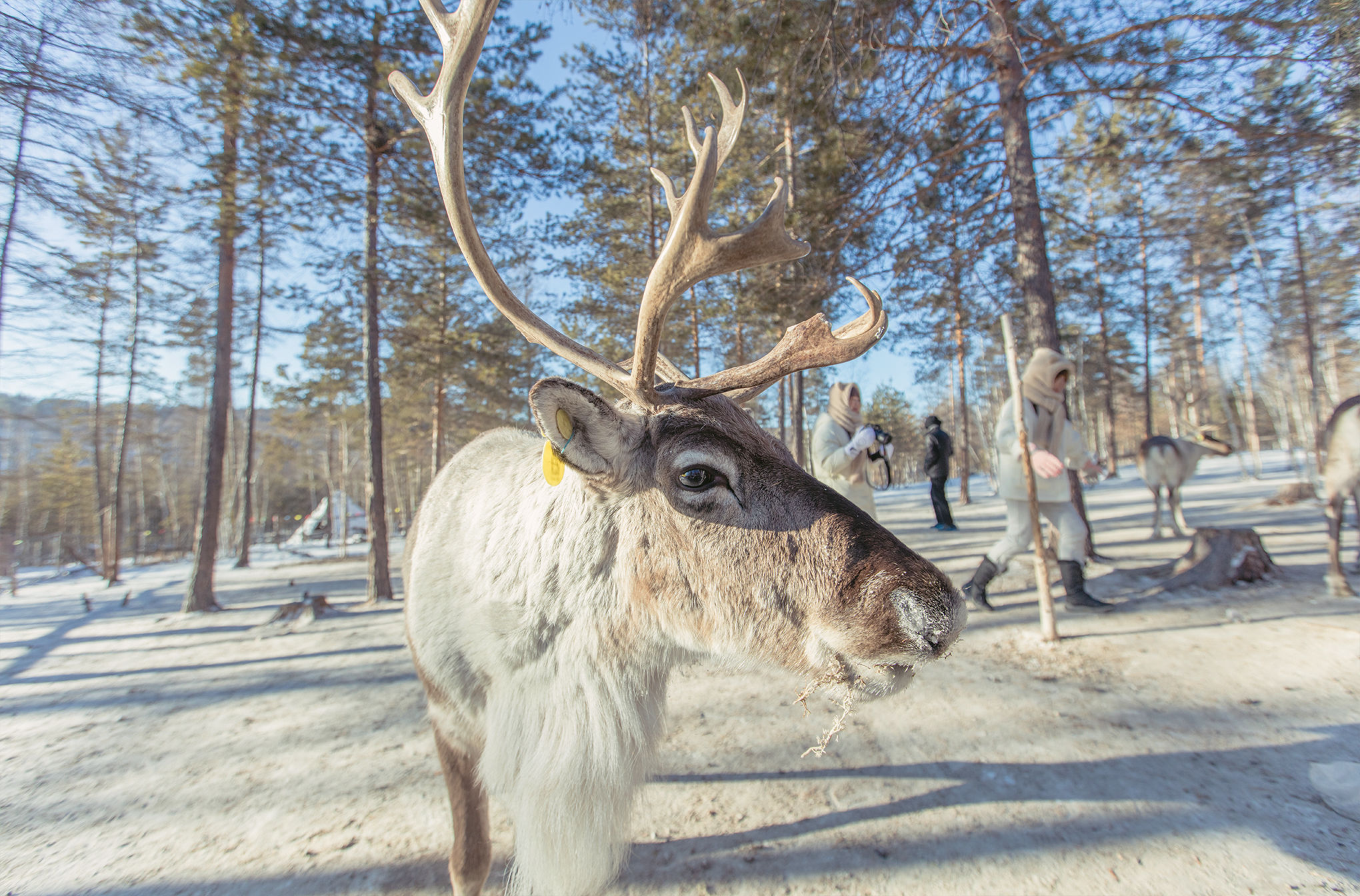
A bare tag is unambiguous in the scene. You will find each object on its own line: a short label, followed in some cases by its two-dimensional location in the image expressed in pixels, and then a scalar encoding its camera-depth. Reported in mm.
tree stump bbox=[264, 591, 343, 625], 7496
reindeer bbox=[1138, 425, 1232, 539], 8719
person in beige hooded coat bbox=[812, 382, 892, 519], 4660
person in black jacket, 11164
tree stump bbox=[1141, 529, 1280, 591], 5312
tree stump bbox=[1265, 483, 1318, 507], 10328
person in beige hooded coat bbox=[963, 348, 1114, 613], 4953
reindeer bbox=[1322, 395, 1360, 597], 4875
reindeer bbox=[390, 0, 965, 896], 1607
